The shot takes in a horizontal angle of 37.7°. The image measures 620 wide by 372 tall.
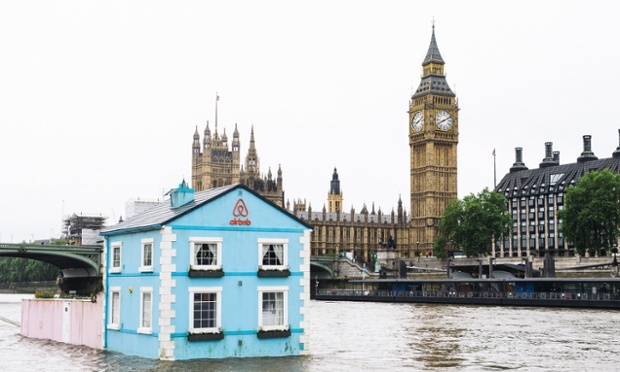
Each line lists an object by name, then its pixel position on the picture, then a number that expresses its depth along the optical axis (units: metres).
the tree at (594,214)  96.75
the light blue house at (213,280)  26.88
